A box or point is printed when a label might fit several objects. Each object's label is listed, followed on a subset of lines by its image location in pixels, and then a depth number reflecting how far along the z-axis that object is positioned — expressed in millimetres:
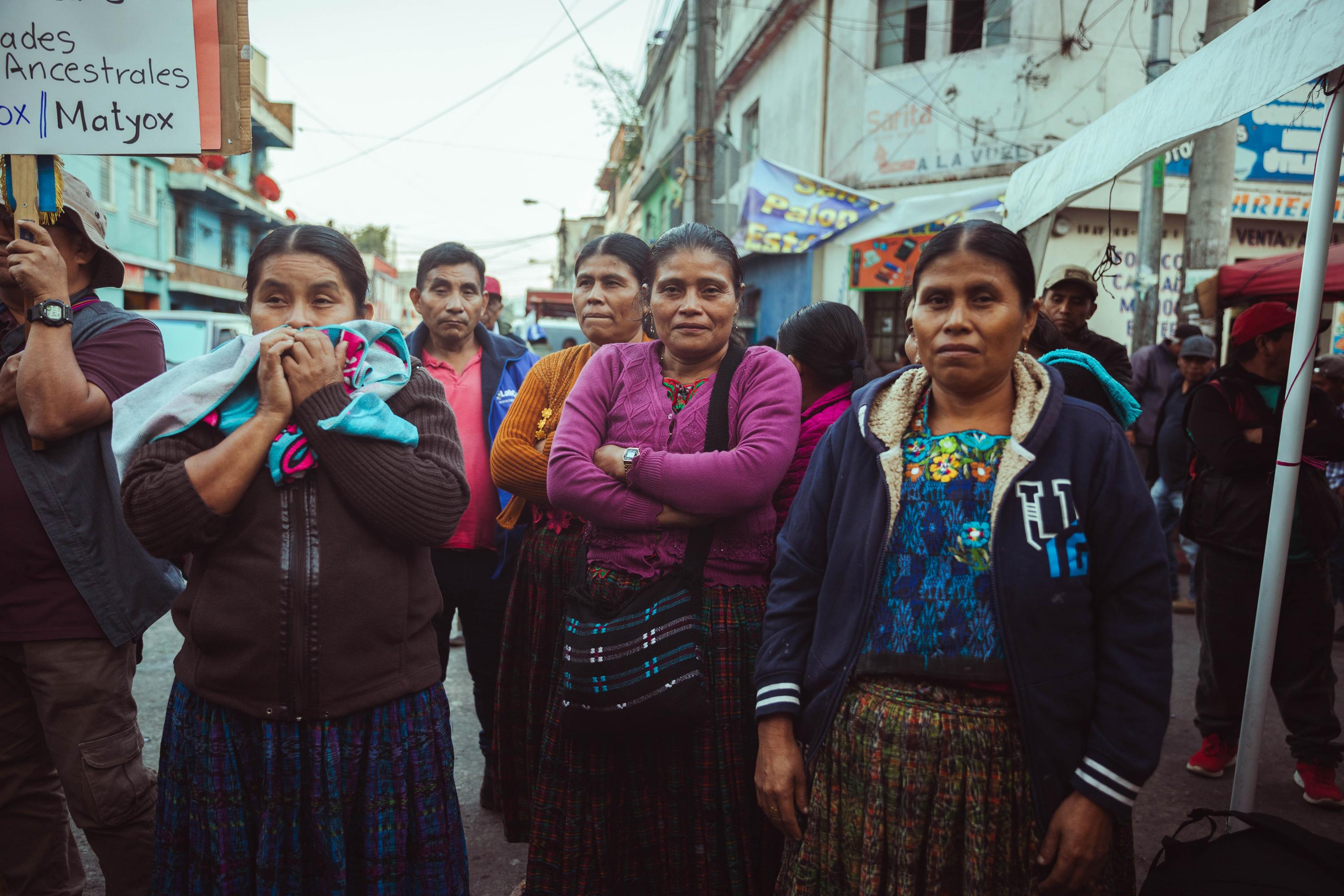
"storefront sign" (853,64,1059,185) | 10695
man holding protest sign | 2160
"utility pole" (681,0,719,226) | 10250
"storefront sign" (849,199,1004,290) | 11278
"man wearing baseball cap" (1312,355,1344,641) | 5758
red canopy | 5832
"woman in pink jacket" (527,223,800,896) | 2148
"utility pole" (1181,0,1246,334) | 6340
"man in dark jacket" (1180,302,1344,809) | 3422
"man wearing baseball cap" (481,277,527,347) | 5676
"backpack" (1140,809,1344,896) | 1606
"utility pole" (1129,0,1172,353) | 7324
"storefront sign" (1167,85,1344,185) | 10445
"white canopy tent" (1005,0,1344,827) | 2125
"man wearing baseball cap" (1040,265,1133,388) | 3607
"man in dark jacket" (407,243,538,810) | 3186
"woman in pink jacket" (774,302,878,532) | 2695
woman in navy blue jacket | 1550
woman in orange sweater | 2678
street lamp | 45938
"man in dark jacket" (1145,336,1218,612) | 6301
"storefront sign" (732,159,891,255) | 8406
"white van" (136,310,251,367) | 11023
